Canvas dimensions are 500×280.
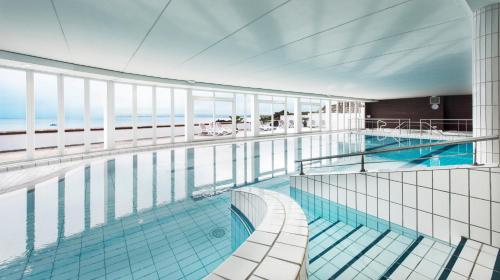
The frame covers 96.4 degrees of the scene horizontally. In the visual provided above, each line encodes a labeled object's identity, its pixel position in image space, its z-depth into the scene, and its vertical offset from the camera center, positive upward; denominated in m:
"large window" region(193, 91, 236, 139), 10.27 +1.70
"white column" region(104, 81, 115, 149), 7.74 +0.76
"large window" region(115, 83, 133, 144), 8.03 +1.45
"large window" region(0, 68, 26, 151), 5.87 +1.55
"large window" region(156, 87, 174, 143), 8.98 +1.52
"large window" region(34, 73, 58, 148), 6.21 +1.30
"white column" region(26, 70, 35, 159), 6.04 +0.68
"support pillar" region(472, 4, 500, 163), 2.24 +0.58
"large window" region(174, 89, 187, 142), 9.50 +1.66
